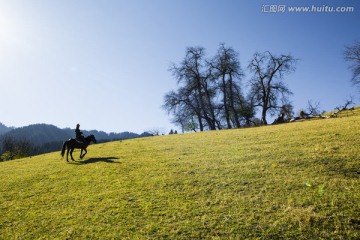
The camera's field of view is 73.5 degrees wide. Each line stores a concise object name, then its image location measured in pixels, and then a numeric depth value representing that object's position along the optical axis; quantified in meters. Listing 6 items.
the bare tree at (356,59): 43.97
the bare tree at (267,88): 46.16
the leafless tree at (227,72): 49.59
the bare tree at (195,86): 52.81
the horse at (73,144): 19.42
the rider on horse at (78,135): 20.05
